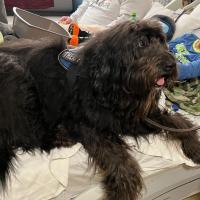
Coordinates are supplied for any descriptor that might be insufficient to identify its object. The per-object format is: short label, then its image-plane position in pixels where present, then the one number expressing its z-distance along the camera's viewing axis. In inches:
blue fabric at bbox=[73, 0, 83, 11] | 148.8
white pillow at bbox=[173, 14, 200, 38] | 82.3
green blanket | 65.8
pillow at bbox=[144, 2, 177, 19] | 91.3
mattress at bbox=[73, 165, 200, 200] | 55.1
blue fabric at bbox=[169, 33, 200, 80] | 66.9
